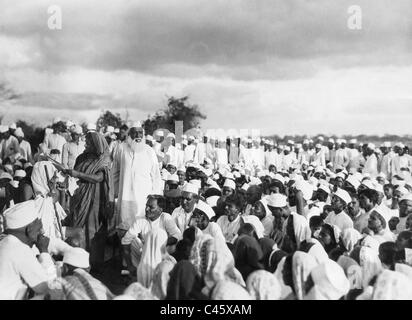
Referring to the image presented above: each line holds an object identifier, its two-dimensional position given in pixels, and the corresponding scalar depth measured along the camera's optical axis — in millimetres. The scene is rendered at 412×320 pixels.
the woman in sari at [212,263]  4383
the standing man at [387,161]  12711
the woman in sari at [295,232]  5594
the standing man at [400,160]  12454
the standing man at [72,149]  9117
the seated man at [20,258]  4246
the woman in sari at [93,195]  6512
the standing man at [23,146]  10078
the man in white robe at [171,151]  11352
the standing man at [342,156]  14321
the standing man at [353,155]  14016
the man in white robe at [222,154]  12500
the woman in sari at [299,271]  4273
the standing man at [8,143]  9977
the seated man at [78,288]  4203
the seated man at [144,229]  5965
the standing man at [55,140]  9688
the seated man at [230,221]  6168
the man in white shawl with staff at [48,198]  6426
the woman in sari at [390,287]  4074
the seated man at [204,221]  5734
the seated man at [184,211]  6527
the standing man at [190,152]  12367
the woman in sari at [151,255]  5098
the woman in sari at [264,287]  4207
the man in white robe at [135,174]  7117
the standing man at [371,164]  12906
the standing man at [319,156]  14741
